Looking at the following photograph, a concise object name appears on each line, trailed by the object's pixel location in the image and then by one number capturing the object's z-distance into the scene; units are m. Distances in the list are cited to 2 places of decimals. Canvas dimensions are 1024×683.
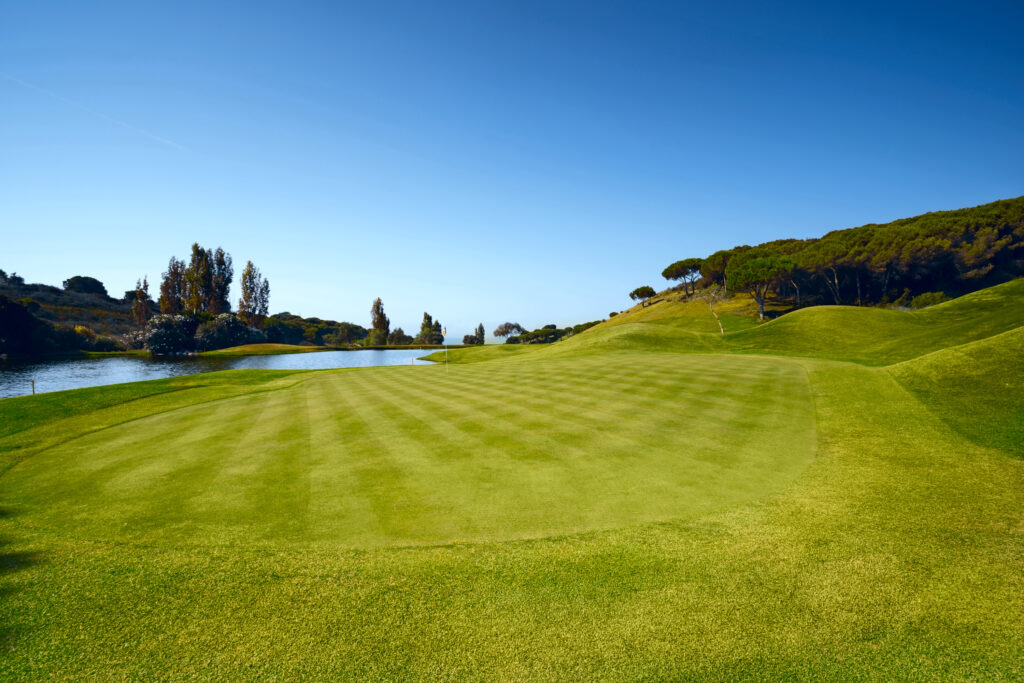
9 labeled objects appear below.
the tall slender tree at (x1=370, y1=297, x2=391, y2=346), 135.25
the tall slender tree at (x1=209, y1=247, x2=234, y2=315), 113.81
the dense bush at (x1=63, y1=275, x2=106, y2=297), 146.88
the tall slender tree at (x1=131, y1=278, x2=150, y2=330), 117.69
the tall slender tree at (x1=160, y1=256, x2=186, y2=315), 114.38
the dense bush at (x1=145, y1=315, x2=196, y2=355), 84.12
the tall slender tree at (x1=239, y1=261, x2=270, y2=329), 126.44
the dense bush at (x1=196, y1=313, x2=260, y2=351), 92.69
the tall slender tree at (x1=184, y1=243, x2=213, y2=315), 109.06
